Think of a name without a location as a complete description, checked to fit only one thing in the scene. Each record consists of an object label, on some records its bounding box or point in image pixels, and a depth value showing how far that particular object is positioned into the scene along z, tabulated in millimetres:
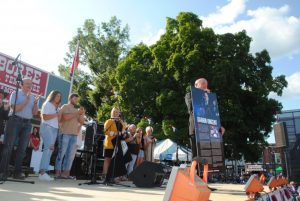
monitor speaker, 6004
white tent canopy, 16344
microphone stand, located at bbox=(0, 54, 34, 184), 4988
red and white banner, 12641
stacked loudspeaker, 5512
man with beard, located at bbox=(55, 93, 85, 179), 6492
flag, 17612
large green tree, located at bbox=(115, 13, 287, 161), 19719
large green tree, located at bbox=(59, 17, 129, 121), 31422
